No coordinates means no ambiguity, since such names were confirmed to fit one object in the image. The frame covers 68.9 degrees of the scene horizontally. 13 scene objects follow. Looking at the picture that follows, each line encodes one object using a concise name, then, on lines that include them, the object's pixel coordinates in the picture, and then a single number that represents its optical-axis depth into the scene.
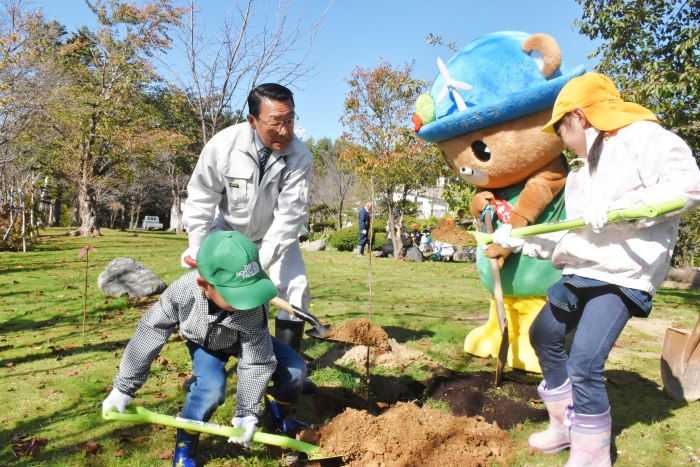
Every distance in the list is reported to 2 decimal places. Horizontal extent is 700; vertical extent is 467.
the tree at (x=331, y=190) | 32.28
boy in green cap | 2.42
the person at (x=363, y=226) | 16.75
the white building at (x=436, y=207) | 40.41
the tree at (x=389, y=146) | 15.41
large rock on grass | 7.70
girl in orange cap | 2.13
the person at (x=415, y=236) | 18.99
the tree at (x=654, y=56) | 7.23
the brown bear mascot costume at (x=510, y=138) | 3.90
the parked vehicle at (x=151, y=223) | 43.19
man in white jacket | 3.41
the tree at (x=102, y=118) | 21.92
